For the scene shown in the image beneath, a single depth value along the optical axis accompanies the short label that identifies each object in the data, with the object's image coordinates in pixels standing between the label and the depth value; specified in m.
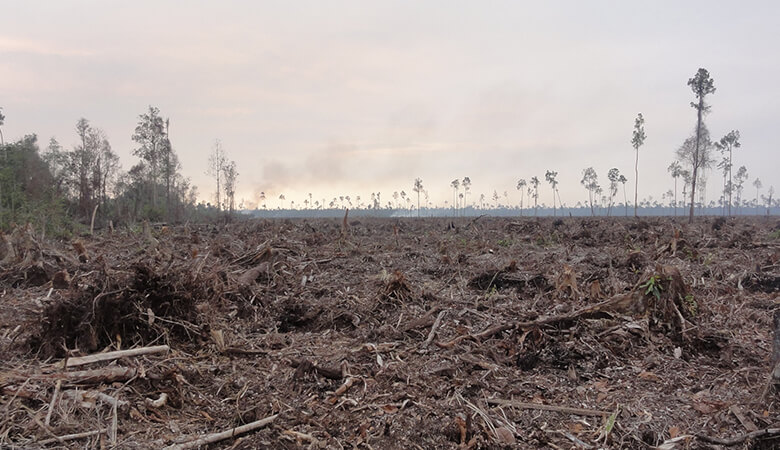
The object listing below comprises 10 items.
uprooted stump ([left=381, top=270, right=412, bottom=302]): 6.29
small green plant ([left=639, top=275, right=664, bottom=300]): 4.86
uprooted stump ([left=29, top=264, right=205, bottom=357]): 4.12
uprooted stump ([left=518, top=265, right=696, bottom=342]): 4.79
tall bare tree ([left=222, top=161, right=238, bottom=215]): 51.47
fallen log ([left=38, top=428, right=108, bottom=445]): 2.75
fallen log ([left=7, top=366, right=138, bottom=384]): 3.36
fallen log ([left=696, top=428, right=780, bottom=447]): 2.80
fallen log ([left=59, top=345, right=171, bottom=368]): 3.73
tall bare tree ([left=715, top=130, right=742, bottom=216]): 51.44
